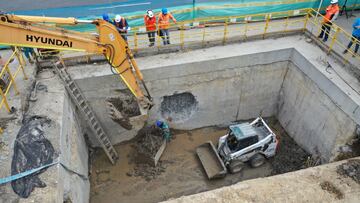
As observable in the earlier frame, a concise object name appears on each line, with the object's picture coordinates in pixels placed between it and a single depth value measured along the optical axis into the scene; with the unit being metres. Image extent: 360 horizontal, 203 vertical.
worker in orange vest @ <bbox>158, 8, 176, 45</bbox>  13.18
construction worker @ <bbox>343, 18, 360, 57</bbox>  12.49
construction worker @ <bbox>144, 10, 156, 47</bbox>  12.98
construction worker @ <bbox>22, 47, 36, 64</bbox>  11.76
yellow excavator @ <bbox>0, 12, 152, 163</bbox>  8.62
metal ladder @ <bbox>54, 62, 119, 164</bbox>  11.67
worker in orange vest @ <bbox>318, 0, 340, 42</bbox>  13.44
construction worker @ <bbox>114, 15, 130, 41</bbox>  12.52
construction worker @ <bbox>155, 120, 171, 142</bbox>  13.79
